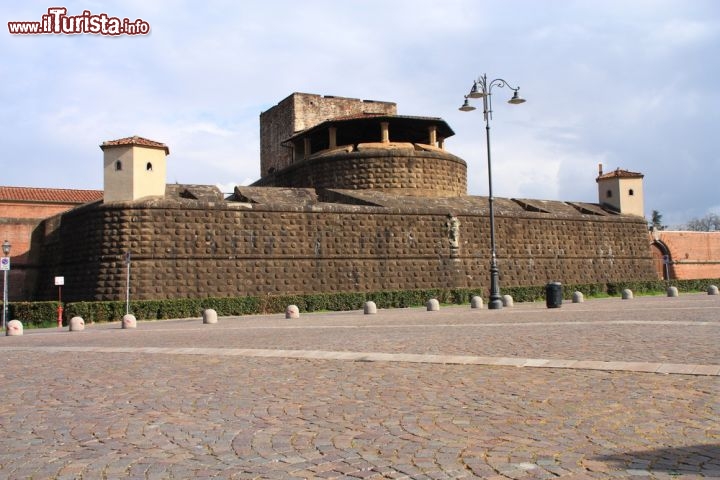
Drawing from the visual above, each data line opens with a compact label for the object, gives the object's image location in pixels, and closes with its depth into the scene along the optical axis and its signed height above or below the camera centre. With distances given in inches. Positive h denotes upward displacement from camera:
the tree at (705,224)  3774.6 +280.1
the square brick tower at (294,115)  1742.1 +454.5
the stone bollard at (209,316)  701.3 -36.7
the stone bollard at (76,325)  658.2 -40.7
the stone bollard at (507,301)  879.7 -33.6
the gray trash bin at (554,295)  762.8 -23.1
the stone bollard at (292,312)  744.3 -36.1
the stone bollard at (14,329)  638.5 -42.3
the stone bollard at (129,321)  676.1 -39.1
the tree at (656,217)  3500.2 +303.1
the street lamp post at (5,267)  700.5 +20.6
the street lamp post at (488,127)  802.2 +188.0
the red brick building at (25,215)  1124.5 +151.8
